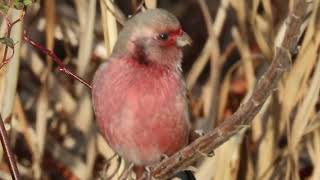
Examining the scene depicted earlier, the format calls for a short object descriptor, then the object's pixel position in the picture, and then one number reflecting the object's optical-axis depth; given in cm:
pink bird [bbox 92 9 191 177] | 469
